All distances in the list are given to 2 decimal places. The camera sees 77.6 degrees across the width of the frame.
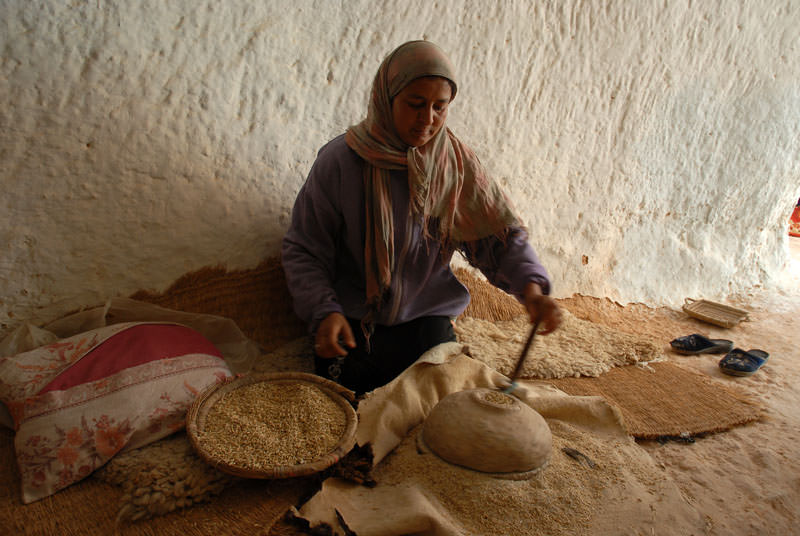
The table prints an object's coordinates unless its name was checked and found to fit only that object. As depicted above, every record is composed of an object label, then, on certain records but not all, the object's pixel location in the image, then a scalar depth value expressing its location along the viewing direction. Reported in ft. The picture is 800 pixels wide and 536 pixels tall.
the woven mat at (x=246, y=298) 5.61
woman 4.78
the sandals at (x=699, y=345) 8.23
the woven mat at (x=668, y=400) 5.72
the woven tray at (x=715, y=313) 9.74
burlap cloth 3.72
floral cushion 3.85
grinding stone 3.99
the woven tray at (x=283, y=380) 3.72
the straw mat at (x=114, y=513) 3.56
